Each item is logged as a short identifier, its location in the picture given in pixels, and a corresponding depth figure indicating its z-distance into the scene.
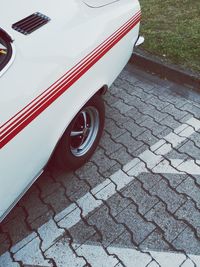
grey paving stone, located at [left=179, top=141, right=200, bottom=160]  3.56
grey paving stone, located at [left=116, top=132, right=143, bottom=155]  3.70
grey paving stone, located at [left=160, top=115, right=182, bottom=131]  3.96
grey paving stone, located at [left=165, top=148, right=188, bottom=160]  3.55
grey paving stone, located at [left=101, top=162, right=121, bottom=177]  3.45
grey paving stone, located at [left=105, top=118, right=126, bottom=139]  3.90
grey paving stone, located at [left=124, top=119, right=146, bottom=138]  3.90
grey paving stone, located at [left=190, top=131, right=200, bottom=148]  3.70
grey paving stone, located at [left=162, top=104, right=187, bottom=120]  4.09
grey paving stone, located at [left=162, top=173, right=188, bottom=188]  3.28
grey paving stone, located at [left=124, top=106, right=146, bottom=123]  4.10
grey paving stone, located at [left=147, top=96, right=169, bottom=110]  4.29
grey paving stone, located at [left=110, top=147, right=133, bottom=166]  3.58
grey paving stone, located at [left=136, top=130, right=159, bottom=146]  3.77
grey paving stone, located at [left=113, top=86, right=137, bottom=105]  4.44
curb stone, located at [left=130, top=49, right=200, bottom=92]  4.54
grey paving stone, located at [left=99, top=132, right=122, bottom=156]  3.70
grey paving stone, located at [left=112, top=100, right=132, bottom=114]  4.26
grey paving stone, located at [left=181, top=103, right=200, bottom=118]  4.11
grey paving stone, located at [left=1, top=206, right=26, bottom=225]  3.12
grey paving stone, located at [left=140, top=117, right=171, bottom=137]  3.91
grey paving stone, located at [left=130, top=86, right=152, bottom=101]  4.48
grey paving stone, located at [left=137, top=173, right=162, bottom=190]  3.29
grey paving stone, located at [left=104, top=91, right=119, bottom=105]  4.41
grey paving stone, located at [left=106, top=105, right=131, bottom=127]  4.08
